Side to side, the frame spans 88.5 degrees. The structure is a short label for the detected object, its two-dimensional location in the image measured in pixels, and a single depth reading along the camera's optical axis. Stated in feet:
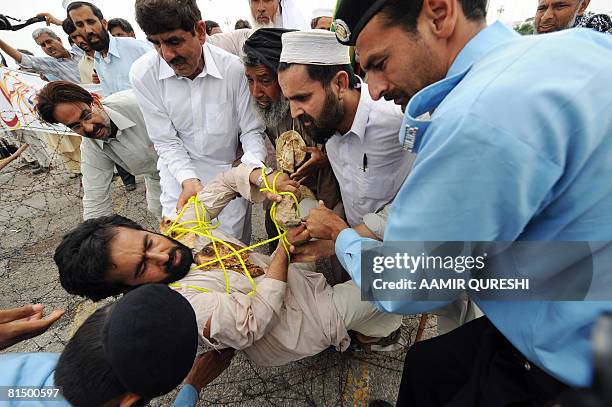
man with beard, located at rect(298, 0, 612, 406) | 2.29
